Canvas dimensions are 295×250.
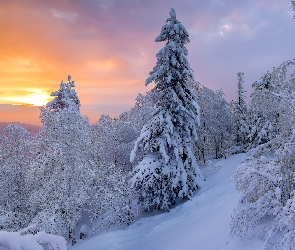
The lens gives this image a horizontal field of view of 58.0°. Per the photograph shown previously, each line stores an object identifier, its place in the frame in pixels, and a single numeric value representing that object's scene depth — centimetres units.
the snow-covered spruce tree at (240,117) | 4209
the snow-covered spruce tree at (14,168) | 2209
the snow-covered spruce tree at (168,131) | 1933
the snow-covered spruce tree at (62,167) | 1719
